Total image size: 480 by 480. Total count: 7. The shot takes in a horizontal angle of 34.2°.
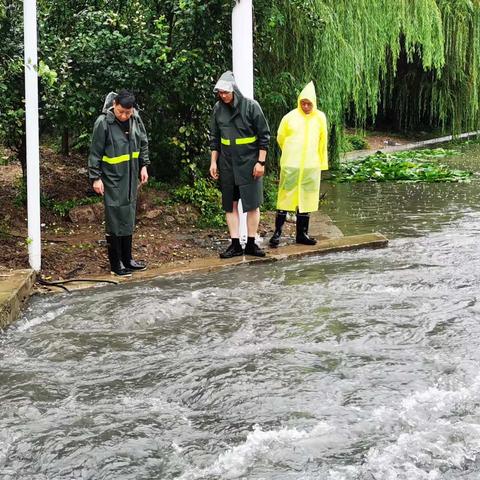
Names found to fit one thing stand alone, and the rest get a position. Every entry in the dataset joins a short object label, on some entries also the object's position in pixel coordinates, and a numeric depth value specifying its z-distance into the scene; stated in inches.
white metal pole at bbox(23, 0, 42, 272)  275.0
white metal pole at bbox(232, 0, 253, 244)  327.0
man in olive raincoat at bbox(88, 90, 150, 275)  287.4
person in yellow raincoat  336.5
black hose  283.3
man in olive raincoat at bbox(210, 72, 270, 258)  314.2
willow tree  471.5
